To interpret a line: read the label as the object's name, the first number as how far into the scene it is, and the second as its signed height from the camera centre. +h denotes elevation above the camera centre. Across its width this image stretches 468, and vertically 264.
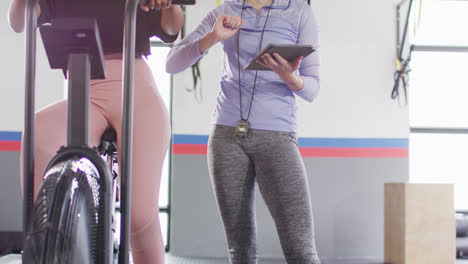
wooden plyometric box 3.21 -0.63
